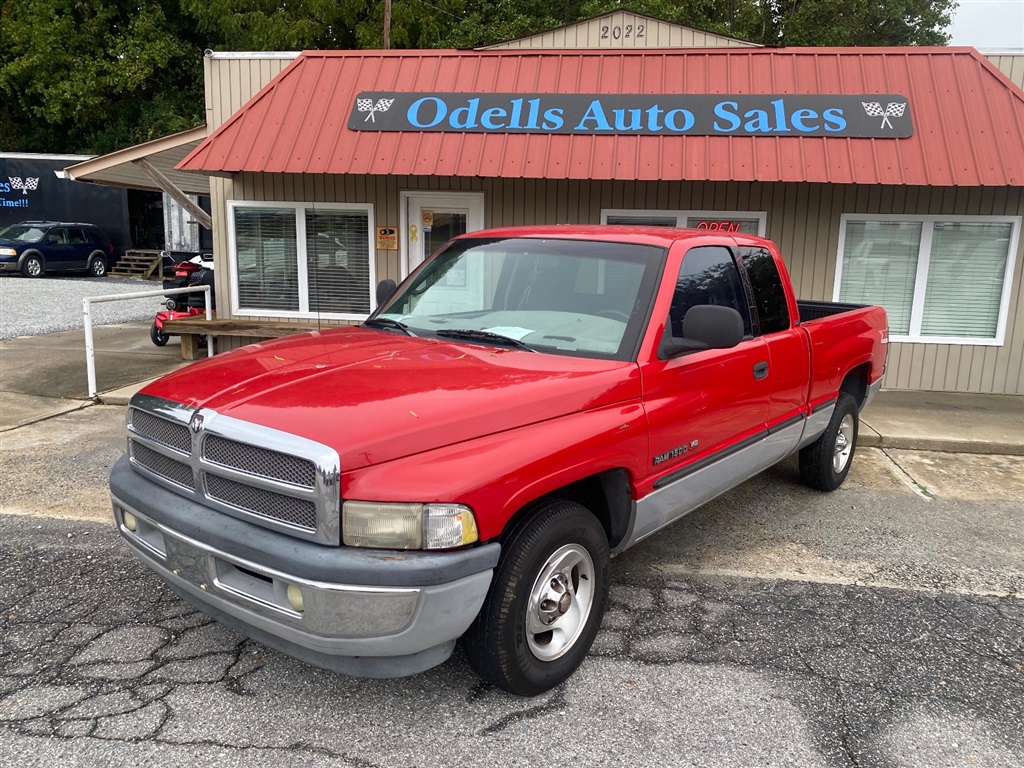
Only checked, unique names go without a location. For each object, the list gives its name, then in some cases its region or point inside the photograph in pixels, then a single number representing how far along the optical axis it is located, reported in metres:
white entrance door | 9.91
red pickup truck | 2.51
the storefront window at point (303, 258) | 10.13
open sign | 9.38
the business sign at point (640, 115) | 8.30
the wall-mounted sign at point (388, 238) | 9.95
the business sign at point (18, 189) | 25.83
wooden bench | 9.67
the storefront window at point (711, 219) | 9.37
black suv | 23.27
